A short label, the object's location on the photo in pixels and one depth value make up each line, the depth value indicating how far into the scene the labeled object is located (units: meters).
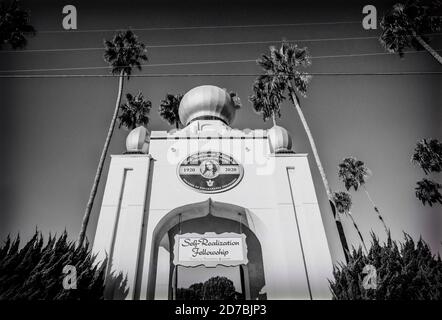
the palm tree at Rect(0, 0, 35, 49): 18.44
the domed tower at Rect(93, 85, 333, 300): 12.79
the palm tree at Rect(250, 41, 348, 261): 23.86
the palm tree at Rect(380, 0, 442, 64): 19.29
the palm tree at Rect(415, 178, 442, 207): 29.15
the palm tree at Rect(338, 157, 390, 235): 34.38
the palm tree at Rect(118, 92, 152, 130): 26.72
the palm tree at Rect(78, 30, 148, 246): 24.53
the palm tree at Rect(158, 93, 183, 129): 31.06
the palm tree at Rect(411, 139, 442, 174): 26.30
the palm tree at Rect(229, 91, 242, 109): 29.10
